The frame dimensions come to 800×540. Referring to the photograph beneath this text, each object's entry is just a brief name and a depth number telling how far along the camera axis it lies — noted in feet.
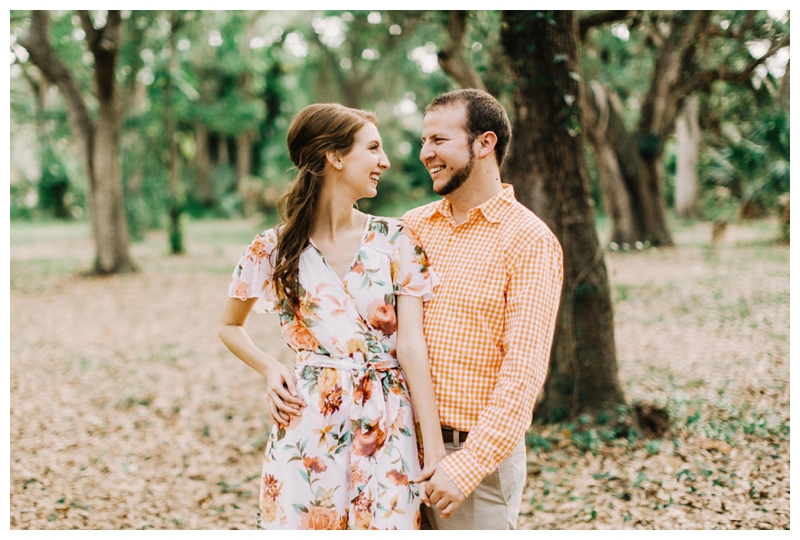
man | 6.27
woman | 6.79
